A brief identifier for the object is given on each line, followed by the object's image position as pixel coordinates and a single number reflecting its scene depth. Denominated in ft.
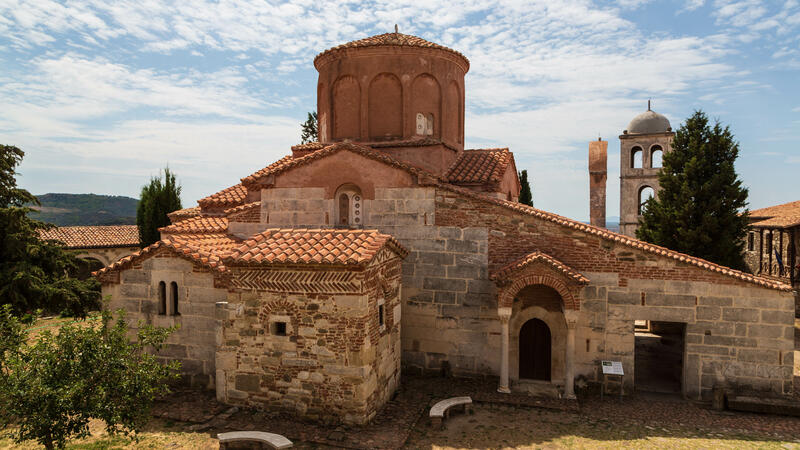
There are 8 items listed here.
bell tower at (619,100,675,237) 96.58
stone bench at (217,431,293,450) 25.57
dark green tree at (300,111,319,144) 95.71
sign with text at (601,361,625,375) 32.78
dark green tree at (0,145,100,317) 39.91
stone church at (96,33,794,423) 29.09
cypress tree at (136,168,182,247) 85.30
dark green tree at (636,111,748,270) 57.21
